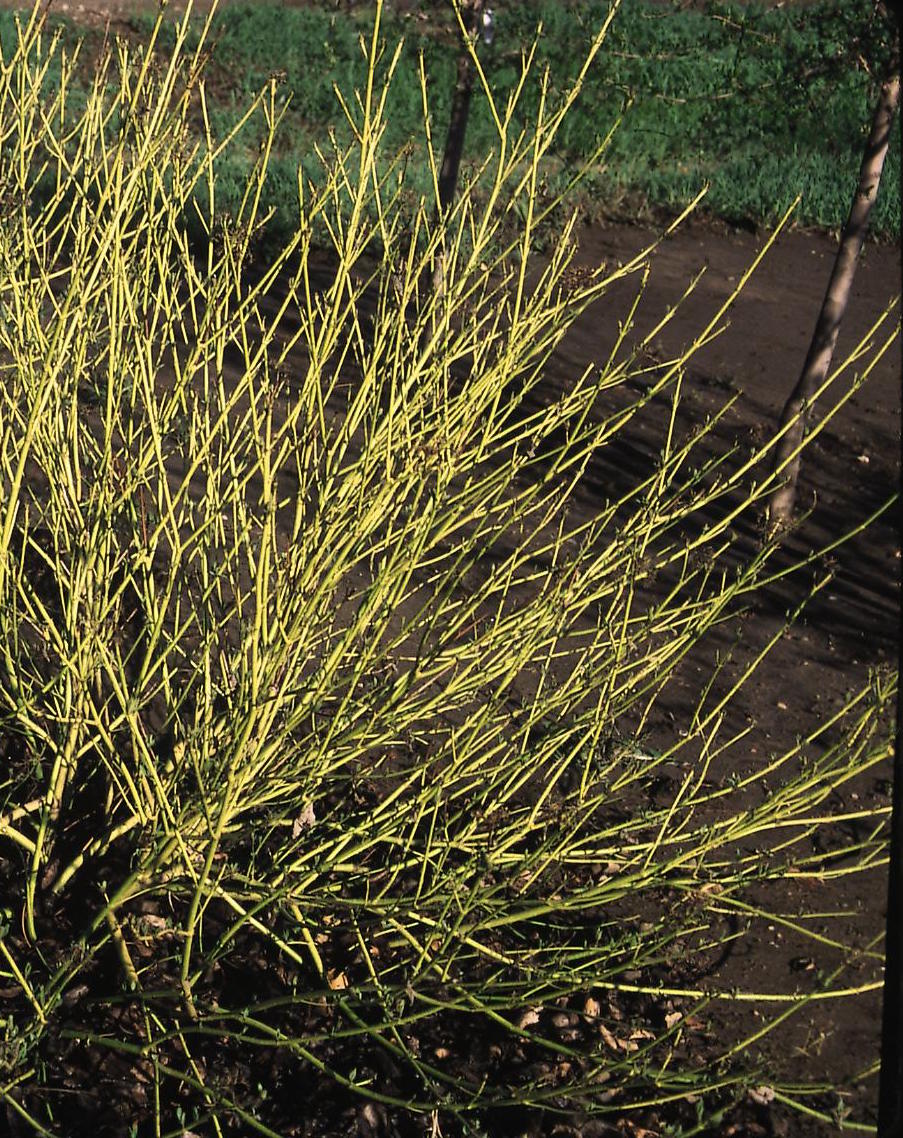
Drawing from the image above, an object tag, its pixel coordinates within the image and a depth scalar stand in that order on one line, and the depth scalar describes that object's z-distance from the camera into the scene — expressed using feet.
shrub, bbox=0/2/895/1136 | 8.14
